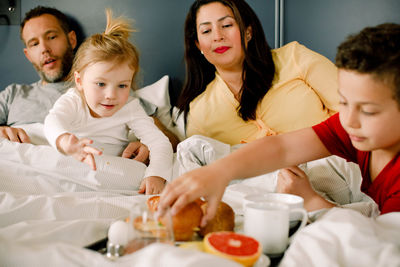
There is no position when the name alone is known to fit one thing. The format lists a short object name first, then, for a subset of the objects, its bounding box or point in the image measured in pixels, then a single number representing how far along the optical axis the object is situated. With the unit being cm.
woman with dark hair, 160
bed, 65
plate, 68
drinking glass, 70
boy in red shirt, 79
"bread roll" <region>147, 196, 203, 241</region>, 77
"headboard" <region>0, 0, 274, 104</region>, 208
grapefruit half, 66
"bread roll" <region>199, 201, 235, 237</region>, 80
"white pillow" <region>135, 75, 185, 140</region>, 181
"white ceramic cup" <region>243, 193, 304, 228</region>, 84
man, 191
